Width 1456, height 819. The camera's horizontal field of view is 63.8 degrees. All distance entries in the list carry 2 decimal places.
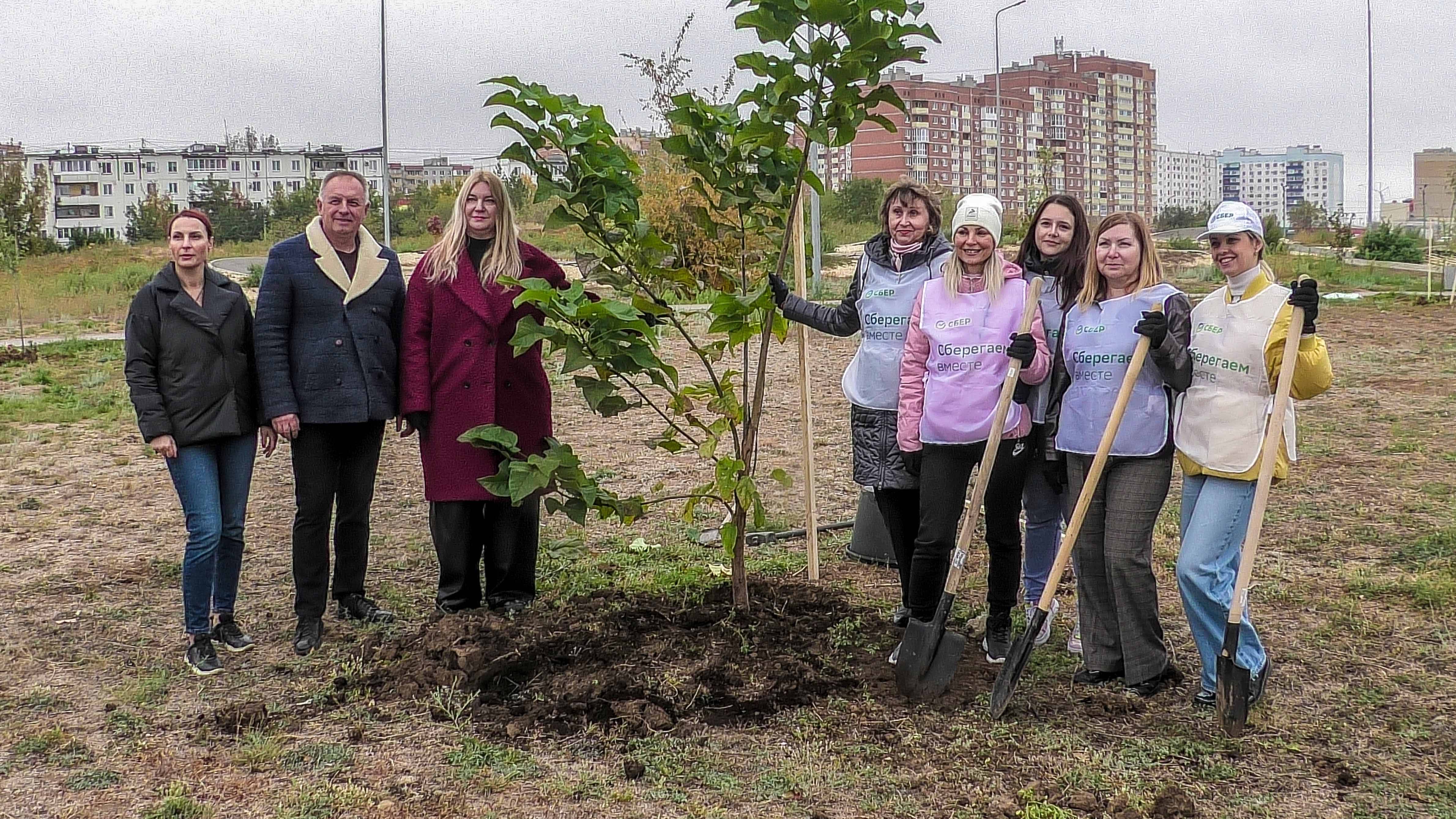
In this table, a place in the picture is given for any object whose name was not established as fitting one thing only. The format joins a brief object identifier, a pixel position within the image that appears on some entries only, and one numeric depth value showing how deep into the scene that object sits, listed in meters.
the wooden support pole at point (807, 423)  5.01
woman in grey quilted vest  4.46
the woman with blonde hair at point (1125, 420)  3.85
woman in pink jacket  4.06
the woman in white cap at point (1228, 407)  3.61
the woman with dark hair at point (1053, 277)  4.20
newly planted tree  3.95
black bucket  5.72
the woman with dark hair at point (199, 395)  4.25
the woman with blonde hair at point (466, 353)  4.66
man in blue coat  4.48
